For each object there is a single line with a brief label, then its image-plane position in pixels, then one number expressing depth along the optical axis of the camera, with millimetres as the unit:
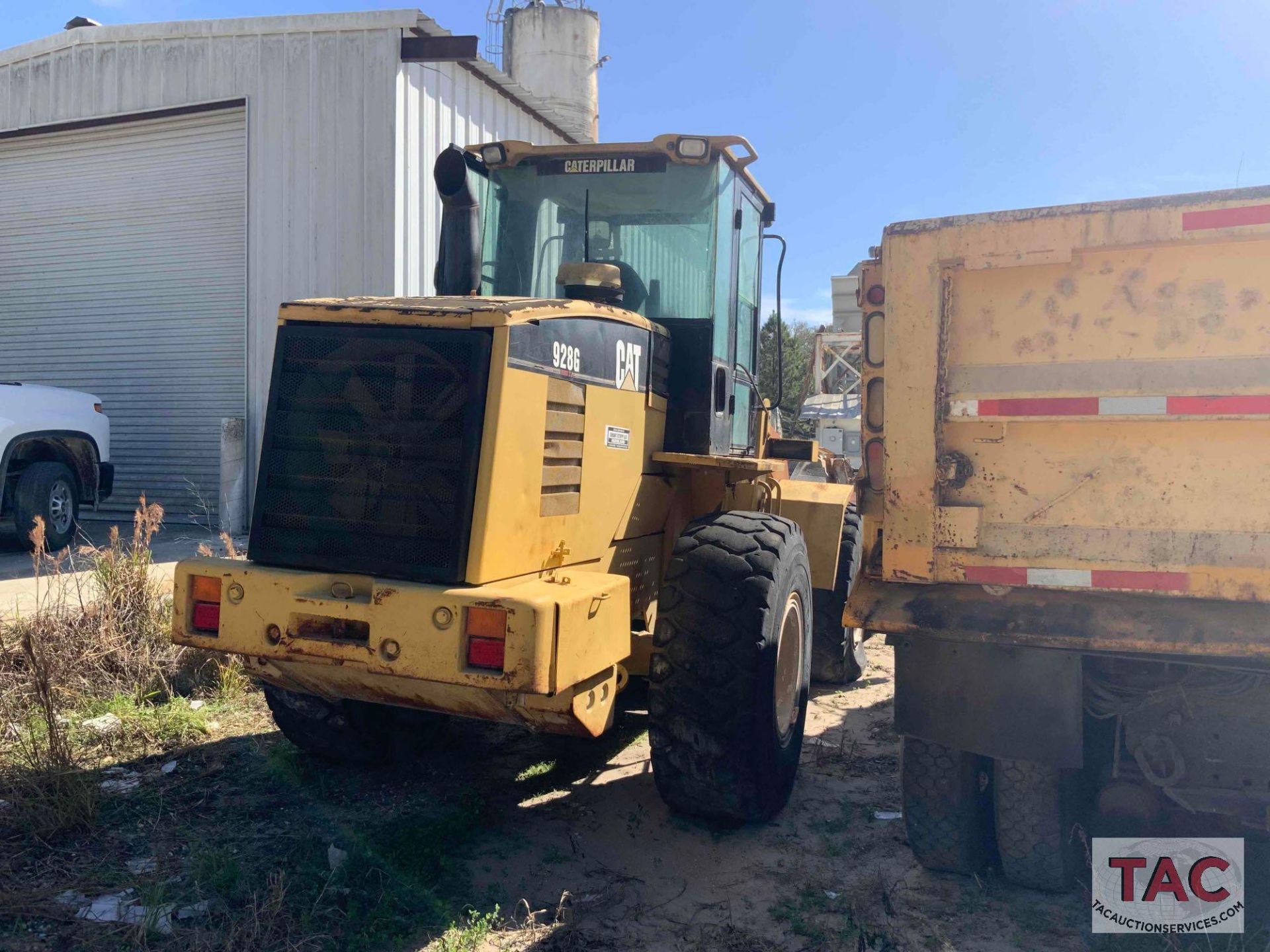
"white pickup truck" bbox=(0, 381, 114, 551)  9211
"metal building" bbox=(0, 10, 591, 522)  10672
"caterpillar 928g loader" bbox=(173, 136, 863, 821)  3416
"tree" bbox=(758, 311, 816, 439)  17656
